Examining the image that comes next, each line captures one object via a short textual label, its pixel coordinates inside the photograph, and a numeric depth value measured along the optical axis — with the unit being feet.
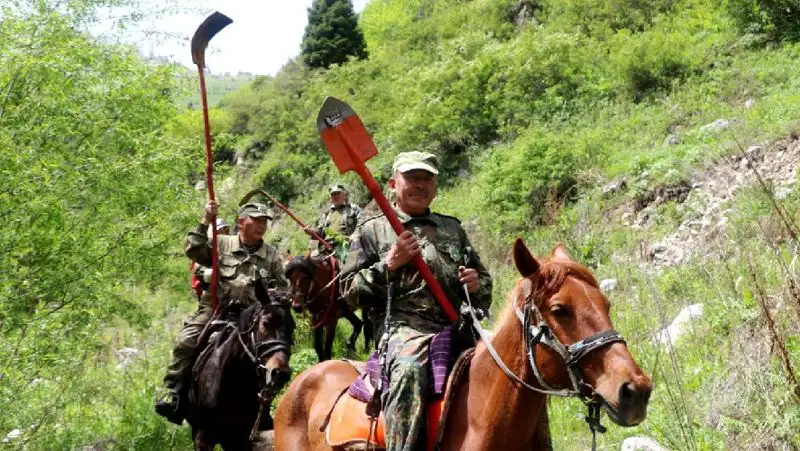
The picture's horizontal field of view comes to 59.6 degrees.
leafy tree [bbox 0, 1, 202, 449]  19.77
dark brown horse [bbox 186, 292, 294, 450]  21.18
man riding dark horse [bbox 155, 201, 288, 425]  23.25
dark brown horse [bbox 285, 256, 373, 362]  34.40
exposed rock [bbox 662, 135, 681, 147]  42.71
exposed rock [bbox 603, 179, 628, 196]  41.16
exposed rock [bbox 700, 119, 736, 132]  39.88
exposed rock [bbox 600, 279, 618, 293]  28.07
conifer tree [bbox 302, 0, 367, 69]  138.31
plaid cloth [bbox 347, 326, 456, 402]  11.96
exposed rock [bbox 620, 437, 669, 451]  15.47
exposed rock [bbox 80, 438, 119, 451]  27.30
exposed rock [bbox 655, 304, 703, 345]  21.32
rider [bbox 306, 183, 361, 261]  38.58
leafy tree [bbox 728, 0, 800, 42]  49.52
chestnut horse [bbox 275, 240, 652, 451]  9.22
